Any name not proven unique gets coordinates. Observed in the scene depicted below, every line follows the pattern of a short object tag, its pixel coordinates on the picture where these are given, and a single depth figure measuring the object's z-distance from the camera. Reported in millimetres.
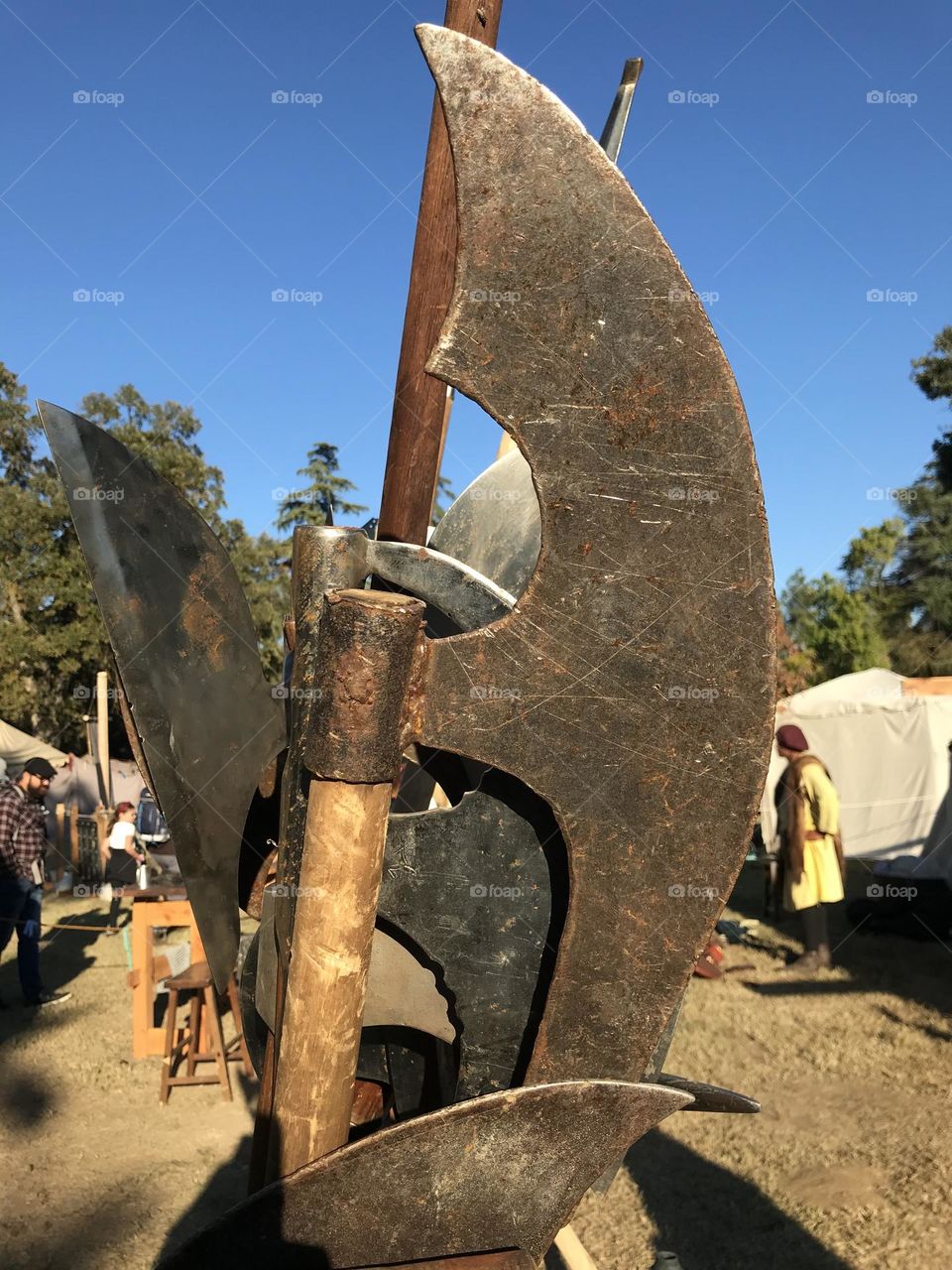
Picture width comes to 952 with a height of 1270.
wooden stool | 5938
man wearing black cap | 7545
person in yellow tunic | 7621
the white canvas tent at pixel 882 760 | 11508
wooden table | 6562
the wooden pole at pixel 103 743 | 12727
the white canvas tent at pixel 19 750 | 14422
